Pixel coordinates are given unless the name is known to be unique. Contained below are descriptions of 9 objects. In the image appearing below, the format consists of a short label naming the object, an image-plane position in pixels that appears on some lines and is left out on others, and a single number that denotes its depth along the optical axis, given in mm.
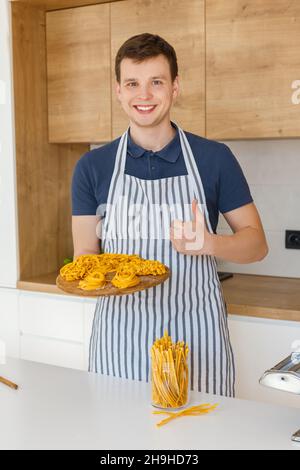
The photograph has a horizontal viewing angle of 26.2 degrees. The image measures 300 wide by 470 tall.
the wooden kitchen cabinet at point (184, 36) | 2697
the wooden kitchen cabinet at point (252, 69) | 2510
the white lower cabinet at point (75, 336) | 2445
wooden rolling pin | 1489
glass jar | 1318
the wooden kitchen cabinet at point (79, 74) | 2961
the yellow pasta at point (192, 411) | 1307
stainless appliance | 1164
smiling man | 1805
